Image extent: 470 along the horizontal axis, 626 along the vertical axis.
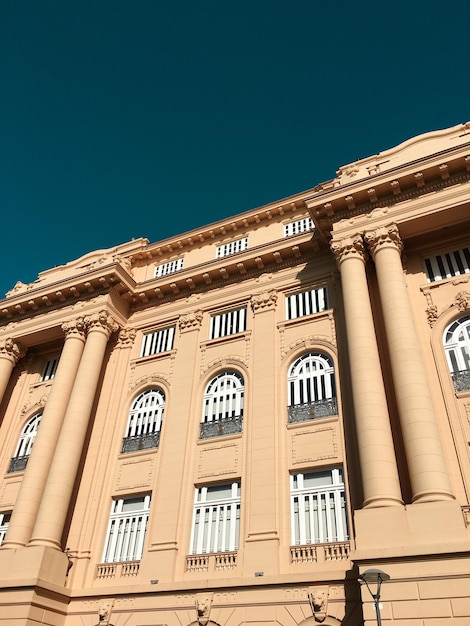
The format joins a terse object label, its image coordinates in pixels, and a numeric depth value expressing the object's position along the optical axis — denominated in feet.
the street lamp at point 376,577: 34.17
